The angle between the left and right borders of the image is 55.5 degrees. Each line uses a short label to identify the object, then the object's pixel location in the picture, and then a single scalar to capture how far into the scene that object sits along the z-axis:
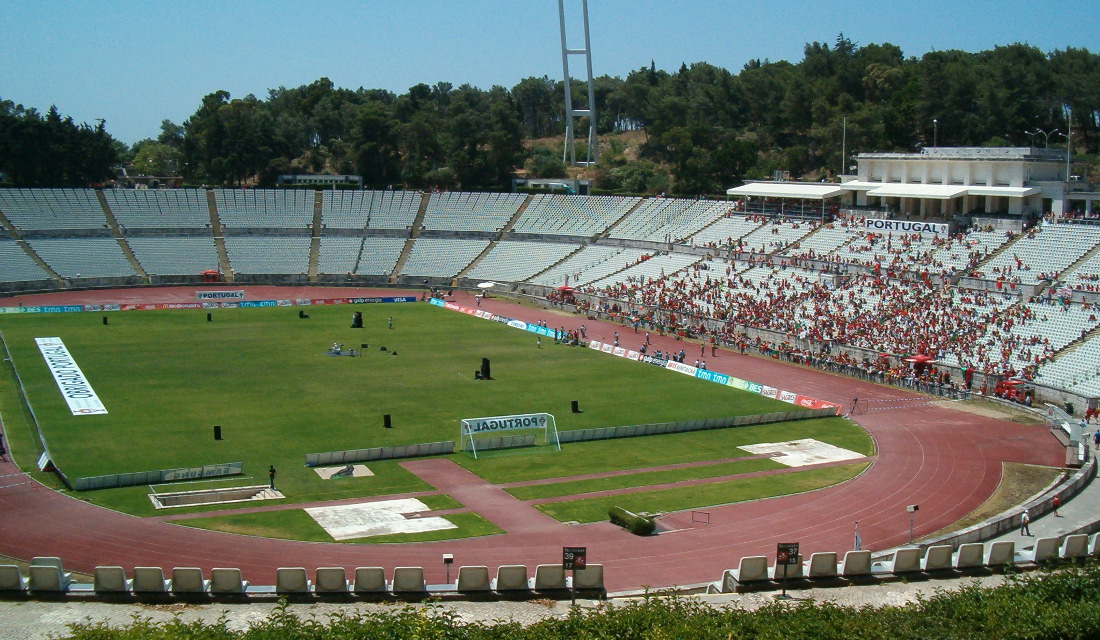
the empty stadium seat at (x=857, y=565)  27.62
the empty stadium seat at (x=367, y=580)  25.75
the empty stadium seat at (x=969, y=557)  28.06
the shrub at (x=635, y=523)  34.81
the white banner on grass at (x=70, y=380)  50.44
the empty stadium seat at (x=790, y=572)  27.36
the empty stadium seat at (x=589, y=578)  26.69
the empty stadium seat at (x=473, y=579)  25.88
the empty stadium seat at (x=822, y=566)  27.42
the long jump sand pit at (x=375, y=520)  34.88
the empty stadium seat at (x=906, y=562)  27.62
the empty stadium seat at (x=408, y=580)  25.89
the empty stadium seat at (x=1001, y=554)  28.31
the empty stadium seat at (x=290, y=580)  25.27
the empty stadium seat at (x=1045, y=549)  28.28
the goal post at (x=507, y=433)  45.47
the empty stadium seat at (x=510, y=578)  26.05
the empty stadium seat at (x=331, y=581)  25.55
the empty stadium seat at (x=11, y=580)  24.75
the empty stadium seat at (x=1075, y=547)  28.19
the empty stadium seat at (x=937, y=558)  27.84
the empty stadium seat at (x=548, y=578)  26.28
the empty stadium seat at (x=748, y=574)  27.02
